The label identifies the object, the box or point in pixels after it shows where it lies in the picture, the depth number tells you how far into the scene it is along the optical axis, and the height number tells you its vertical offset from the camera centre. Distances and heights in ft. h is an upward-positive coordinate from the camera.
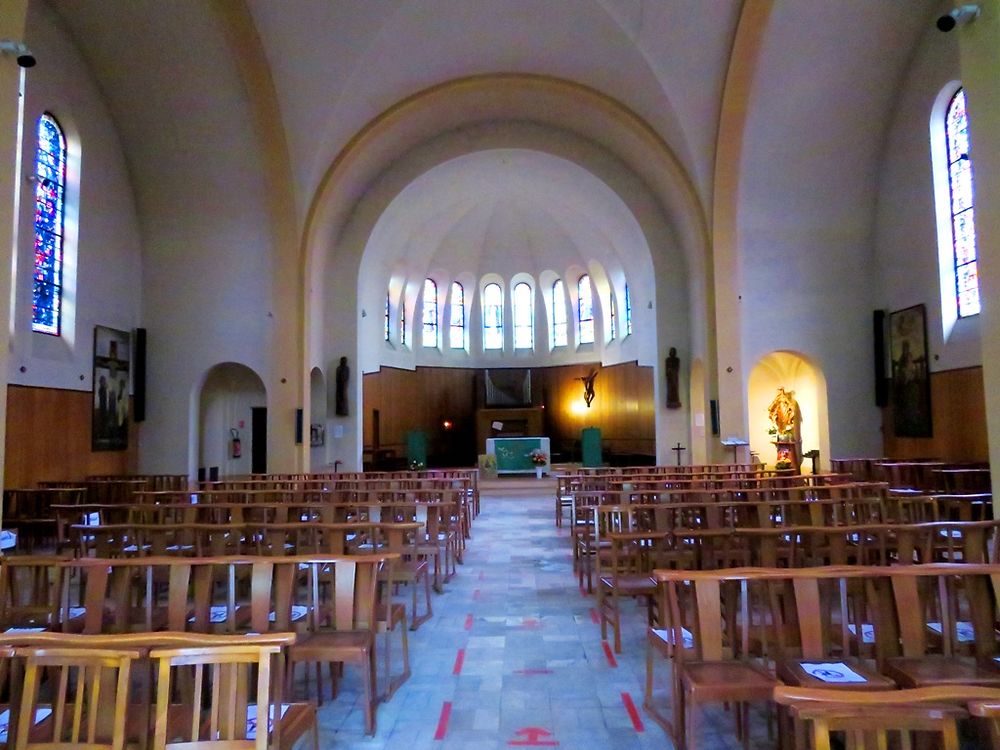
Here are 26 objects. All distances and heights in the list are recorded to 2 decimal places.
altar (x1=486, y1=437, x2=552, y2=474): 52.19 -1.42
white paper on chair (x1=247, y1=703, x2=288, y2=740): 7.39 -3.30
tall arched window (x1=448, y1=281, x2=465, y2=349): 69.46 +12.23
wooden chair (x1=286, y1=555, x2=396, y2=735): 9.93 -3.07
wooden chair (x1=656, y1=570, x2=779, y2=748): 8.33 -3.20
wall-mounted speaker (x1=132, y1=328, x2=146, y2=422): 42.52 +3.96
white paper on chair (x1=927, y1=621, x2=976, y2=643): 10.03 -3.21
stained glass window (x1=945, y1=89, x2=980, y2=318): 34.92 +11.80
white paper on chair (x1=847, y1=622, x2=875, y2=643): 10.96 -3.45
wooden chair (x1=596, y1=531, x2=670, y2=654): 13.76 -3.19
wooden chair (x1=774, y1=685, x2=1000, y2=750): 5.01 -2.17
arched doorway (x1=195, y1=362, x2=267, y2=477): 46.52 +1.30
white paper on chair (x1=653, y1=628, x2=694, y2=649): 9.80 -3.22
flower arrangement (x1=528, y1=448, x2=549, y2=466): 50.88 -1.77
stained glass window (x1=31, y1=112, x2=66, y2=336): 35.29 +11.92
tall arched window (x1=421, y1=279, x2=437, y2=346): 67.21 +12.38
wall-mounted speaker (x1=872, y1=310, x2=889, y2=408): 41.39 +4.51
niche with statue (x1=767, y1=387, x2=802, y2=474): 46.62 +0.34
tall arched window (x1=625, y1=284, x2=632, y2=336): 59.61 +10.85
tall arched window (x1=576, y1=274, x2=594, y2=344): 67.31 +12.71
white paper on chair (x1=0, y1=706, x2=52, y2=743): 7.59 -3.32
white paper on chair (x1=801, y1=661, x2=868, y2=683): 8.19 -3.08
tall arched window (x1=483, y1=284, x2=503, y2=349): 70.69 +12.36
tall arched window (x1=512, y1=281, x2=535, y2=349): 70.69 +12.48
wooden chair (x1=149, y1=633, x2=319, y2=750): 6.08 -2.43
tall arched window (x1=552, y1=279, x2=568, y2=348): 69.51 +12.67
